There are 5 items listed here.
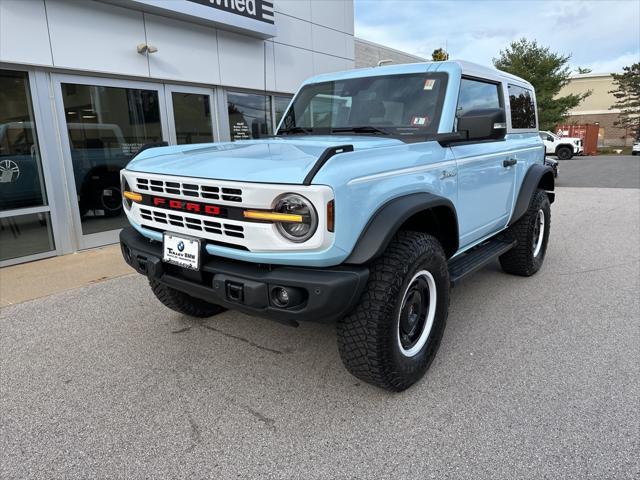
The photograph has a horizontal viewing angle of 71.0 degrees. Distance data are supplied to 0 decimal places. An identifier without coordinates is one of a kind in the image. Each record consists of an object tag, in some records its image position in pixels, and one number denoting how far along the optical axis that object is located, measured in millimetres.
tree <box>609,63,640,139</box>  39281
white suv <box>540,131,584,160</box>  25375
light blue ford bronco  2051
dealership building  5156
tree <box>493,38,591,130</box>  23031
